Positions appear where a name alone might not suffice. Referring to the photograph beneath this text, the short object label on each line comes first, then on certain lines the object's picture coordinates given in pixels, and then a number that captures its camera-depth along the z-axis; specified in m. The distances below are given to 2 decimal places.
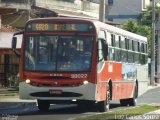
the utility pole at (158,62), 65.81
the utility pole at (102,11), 34.88
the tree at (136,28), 75.51
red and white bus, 20.83
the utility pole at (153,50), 59.44
